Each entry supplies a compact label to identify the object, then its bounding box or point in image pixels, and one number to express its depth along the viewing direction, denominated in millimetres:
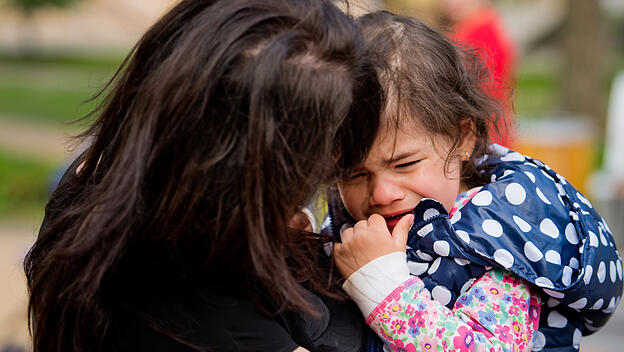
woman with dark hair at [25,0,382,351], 1329
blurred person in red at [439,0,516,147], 5215
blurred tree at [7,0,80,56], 23812
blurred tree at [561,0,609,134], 9164
